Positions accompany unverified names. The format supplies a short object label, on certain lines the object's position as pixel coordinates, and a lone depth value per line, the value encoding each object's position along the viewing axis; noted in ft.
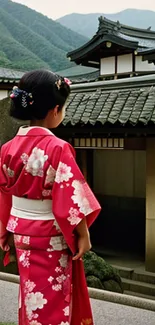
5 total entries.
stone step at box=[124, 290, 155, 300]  20.44
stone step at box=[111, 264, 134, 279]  22.33
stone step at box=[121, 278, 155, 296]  21.06
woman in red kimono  6.83
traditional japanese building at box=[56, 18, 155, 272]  20.52
